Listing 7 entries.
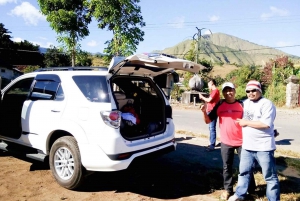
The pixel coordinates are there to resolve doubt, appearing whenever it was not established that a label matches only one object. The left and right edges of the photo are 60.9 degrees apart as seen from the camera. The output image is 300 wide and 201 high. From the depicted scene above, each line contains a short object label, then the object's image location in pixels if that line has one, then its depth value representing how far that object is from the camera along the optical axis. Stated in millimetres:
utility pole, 22389
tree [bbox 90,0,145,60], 12696
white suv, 3547
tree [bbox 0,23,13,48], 44681
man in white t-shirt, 3100
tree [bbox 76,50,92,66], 15719
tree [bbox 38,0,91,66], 14234
